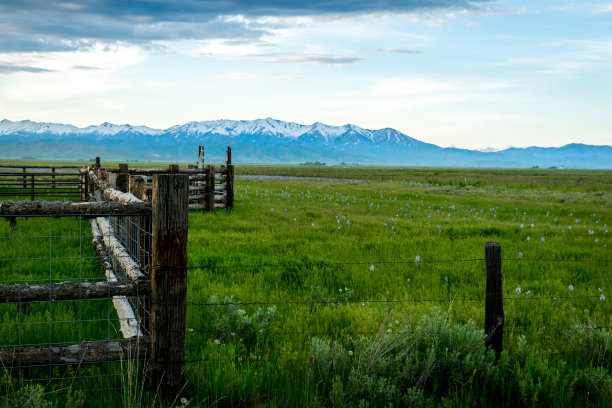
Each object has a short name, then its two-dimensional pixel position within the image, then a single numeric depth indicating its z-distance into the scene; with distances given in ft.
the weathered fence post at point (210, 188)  61.87
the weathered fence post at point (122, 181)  27.31
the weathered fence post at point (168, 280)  13.32
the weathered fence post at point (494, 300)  16.08
